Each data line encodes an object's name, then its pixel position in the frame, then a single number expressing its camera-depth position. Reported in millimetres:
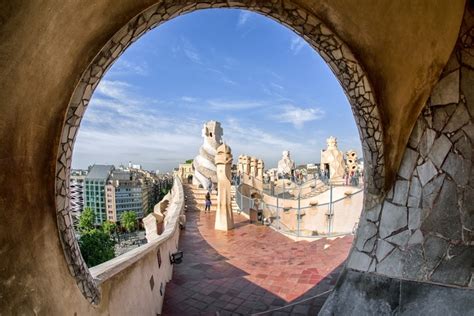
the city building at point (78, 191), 68625
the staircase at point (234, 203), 13041
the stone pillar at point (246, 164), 21294
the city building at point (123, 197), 68438
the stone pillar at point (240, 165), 21312
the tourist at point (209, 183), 20059
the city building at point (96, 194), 69938
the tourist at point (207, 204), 13111
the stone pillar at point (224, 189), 9008
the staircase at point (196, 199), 14293
